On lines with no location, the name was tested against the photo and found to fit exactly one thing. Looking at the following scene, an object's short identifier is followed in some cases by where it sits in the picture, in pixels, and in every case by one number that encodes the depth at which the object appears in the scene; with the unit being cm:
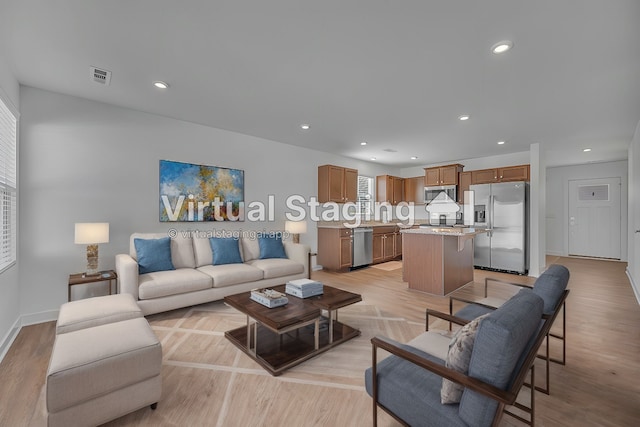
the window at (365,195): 698
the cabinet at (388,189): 713
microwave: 647
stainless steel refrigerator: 539
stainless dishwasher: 580
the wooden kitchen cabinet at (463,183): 636
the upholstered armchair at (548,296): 169
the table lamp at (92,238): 295
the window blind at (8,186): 250
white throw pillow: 117
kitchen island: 398
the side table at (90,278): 287
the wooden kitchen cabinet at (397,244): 693
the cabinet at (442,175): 646
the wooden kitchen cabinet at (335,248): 551
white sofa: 295
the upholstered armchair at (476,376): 101
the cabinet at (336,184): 572
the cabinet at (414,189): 738
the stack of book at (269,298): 241
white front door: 683
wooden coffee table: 217
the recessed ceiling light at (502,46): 212
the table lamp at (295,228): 495
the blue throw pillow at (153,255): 327
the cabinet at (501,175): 559
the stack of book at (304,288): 266
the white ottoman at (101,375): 142
